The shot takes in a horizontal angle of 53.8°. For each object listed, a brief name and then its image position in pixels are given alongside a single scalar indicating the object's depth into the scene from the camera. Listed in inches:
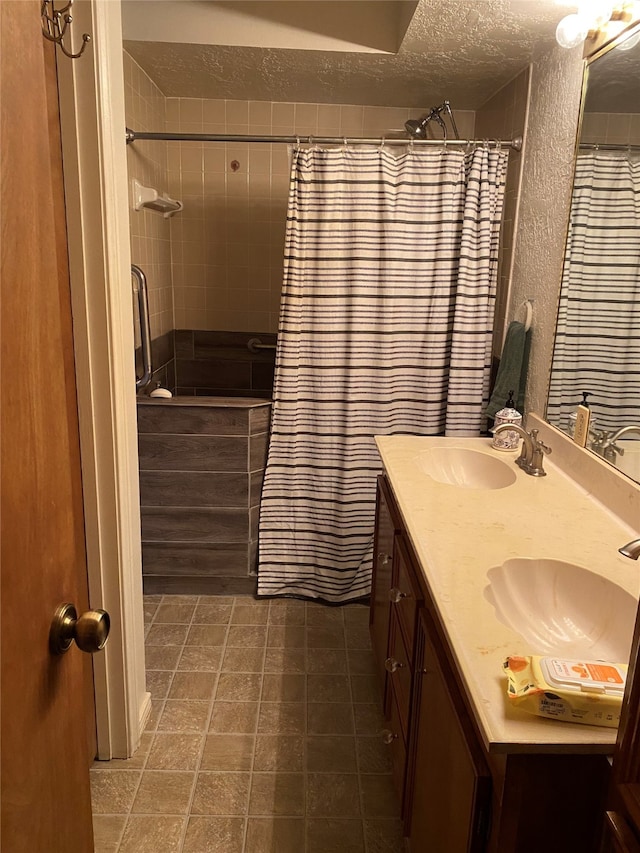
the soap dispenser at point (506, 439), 88.0
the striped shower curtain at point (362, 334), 101.6
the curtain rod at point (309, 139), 99.8
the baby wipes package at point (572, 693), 34.1
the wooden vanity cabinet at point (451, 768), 34.9
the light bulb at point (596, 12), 70.2
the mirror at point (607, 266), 64.9
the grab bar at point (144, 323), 108.0
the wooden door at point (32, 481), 25.9
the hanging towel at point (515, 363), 94.3
